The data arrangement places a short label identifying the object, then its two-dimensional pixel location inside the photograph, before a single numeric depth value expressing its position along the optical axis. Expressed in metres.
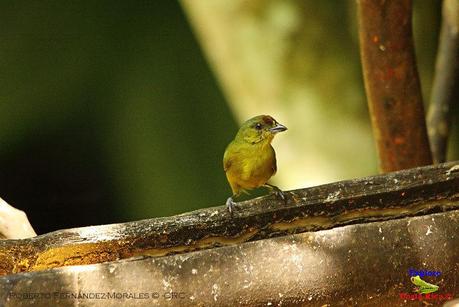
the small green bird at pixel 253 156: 6.37
